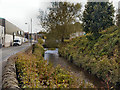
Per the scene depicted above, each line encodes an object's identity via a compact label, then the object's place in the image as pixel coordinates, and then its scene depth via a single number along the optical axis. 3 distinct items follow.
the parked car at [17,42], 33.58
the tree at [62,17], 30.06
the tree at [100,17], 17.67
